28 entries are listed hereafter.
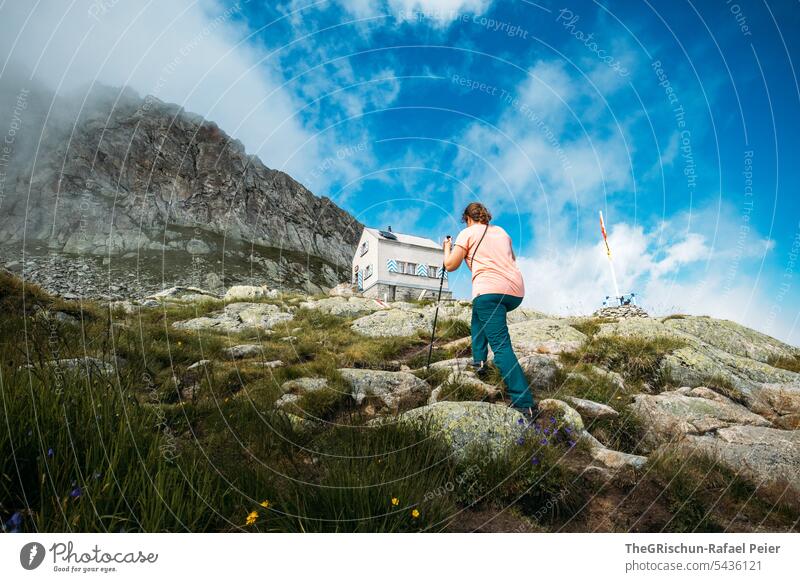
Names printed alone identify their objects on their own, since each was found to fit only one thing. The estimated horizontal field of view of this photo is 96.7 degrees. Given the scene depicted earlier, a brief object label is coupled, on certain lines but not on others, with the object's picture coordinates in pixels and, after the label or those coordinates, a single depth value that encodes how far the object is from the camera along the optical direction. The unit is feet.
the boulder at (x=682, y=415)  14.52
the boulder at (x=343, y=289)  141.95
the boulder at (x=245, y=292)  71.39
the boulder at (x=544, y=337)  28.48
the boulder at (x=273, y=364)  21.84
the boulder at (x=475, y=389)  16.85
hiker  15.81
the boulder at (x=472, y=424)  10.09
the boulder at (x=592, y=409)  15.67
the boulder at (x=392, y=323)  41.75
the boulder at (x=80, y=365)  8.78
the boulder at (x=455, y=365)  22.05
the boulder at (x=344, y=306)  59.72
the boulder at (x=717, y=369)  22.93
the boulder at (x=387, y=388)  16.62
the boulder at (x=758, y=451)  10.71
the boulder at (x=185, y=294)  67.32
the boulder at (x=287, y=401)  14.19
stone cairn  54.19
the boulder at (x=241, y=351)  25.44
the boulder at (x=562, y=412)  13.35
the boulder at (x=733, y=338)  35.60
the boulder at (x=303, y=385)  16.99
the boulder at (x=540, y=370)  19.92
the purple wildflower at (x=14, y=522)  5.05
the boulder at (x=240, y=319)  40.32
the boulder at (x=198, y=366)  19.96
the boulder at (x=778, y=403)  17.86
